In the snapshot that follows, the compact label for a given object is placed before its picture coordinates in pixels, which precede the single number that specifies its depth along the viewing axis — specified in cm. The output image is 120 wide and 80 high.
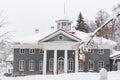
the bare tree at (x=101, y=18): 6072
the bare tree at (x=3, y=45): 3194
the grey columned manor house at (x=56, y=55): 5609
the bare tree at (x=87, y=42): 1546
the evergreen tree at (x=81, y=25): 7466
